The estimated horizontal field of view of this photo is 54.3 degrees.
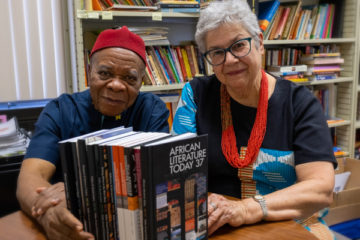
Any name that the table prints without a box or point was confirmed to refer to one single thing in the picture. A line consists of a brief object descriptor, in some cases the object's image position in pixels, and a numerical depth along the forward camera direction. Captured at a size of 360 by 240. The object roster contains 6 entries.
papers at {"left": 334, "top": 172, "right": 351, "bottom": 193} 2.68
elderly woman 1.33
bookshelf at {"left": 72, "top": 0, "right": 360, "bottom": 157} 2.15
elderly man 1.28
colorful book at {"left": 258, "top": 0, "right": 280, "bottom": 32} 2.66
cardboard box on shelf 2.45
